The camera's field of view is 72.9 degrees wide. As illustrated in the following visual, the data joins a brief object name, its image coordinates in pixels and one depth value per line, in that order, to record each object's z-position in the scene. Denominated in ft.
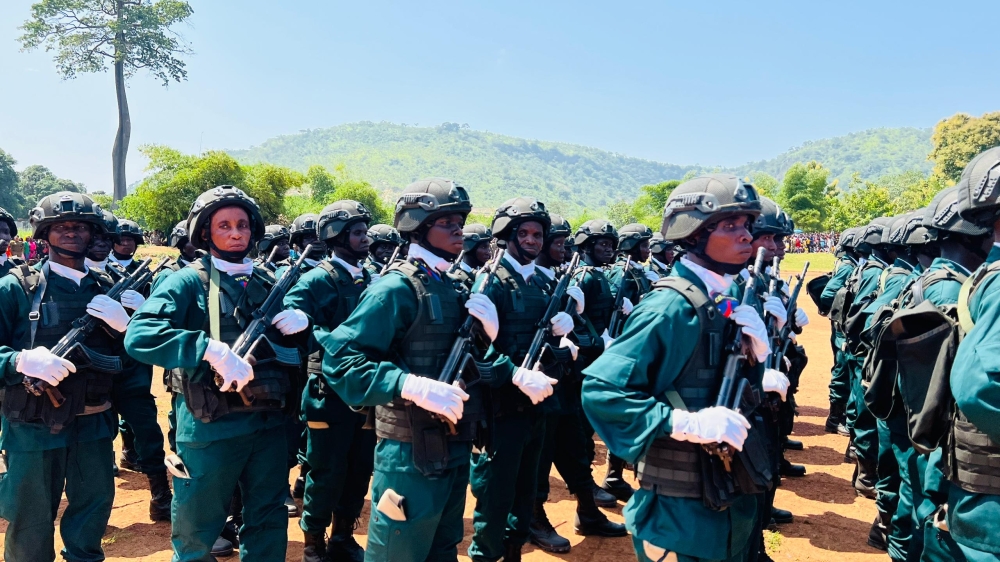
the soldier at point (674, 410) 10.32
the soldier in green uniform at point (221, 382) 14.35
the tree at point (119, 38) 173.06
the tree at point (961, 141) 208.23
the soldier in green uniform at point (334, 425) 19.12
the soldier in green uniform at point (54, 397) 15.79
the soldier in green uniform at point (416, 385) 13.24
